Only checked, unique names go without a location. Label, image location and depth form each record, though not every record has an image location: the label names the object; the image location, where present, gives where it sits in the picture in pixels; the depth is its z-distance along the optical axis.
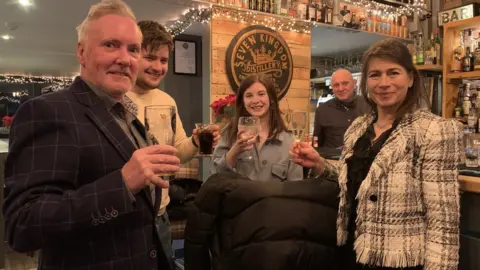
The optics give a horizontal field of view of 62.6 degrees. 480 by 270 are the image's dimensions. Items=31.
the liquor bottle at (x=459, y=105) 4.54
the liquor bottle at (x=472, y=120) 3.93
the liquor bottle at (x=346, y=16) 4.92
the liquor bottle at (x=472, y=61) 4.28
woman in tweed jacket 1.18
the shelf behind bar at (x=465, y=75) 4.12
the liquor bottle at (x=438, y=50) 5.17
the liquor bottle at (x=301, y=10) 4.62
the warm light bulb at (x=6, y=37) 5.03
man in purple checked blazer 0.87
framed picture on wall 5.20
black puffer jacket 1.20
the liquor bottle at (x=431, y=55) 5.12
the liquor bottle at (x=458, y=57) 4.39
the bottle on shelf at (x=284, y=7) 4.49
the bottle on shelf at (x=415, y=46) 5.20
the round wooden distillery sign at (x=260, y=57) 4.16
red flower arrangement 3.65
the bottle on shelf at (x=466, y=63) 4.34
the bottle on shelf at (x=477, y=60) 4.16
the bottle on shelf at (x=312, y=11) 4.68
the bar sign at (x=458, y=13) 4.83
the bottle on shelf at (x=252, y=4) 4.27
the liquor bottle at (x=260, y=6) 4.33
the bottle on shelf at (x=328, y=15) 4.82
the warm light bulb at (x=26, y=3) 3.74
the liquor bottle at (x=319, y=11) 4.75
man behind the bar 3.85
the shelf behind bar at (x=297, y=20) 4.04
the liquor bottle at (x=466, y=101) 4.54
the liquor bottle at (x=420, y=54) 5.09
